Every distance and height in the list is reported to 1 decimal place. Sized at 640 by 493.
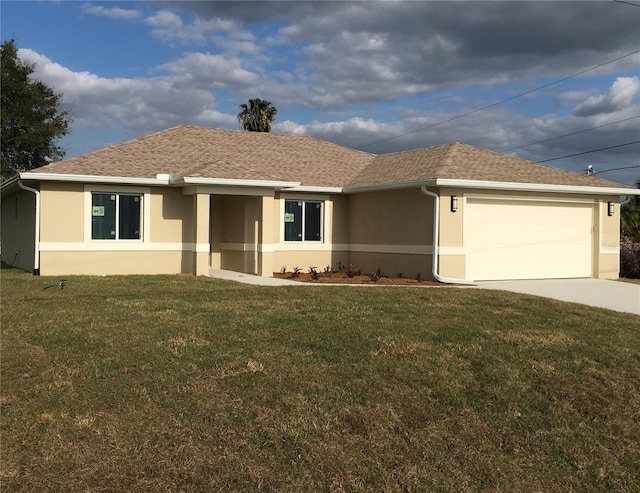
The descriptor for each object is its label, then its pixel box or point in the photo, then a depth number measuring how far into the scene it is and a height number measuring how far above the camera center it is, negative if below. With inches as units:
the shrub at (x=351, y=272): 686.9 -42.4
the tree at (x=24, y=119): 1397.6 +260.8
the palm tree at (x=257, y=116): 1577.3 +302.8
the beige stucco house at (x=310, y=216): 645.3 +21.3
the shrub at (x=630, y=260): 759.1 -26.8
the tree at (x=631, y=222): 809.9 +21.8
